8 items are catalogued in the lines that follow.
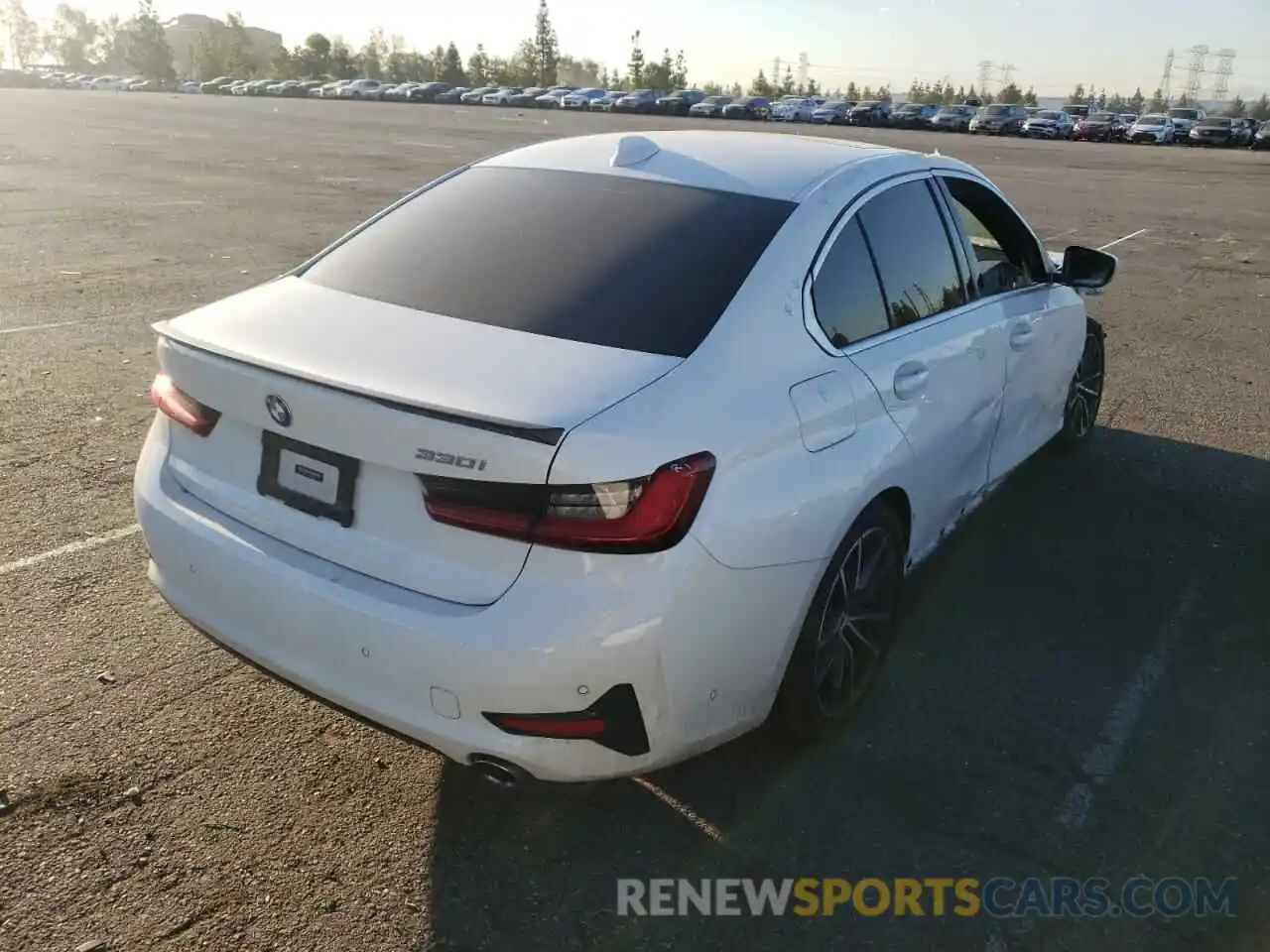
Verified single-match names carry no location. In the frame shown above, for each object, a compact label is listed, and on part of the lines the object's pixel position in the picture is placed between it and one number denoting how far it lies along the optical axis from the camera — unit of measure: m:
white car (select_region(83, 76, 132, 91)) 109.25
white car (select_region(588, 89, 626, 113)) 72.19
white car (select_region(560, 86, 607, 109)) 74.66
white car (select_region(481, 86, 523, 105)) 79.31
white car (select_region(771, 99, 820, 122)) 63.97
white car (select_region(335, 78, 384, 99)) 88.81
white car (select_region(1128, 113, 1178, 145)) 51.84
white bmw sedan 2.38
